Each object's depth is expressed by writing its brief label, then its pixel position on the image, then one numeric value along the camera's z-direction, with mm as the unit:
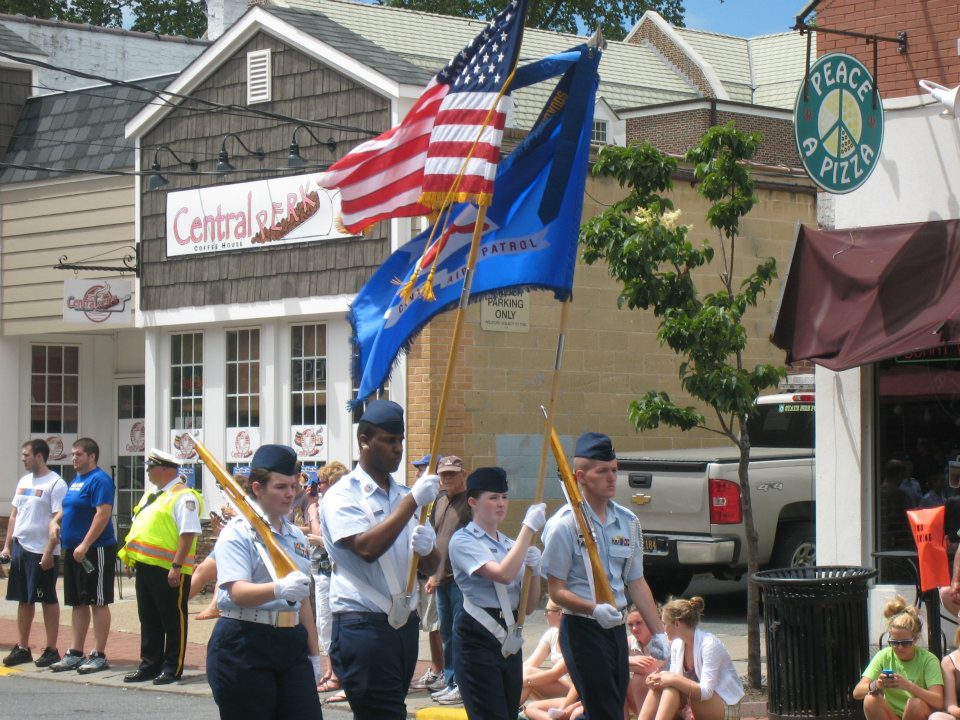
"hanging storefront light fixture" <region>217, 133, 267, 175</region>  17734
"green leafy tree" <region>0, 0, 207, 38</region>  44094
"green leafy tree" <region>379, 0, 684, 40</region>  43125
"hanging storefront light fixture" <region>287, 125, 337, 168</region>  17031
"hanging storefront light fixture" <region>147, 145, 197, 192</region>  18484
